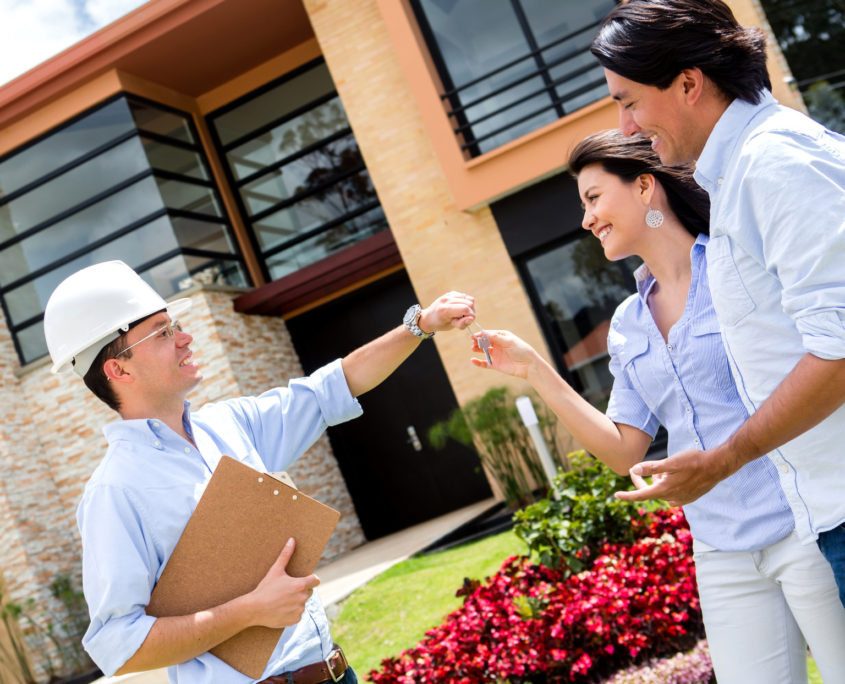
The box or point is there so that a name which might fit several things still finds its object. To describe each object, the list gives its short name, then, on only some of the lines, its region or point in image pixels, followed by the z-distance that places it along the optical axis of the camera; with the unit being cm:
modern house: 1019
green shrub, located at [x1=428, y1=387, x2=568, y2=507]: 936
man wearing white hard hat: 203
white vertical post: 673
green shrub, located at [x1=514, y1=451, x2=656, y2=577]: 442
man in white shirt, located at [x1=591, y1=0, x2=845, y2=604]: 142
